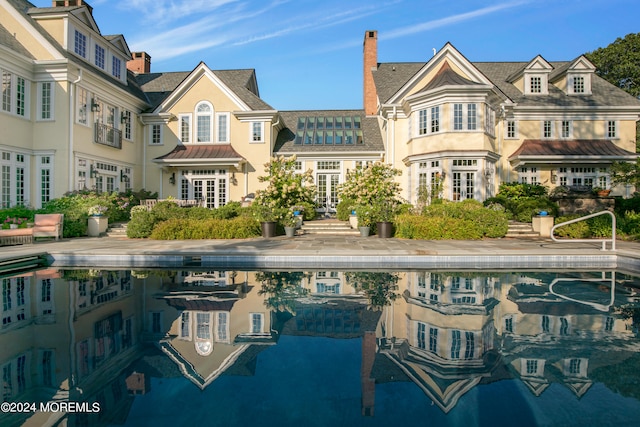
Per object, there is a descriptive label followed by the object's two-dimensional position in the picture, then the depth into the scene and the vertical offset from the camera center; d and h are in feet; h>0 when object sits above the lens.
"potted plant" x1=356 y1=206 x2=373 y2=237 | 48.52 -0.40
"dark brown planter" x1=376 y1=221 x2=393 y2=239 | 47.44 -1.54
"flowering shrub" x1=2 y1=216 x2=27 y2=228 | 45.07 -0.37
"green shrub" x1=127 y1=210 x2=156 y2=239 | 48.01 -1.08
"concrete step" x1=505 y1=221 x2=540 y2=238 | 50.34 -1.99
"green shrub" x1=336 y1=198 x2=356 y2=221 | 60.80 +1.38
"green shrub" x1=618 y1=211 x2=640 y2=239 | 46.42 -1.13
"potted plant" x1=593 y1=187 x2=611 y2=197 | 58.97 +3.69
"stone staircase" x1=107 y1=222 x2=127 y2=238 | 51.95 -1.73
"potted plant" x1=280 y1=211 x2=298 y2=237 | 49.01 -0.78
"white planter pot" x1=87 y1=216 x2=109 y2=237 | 51.47 -1.13
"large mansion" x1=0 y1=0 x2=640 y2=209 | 55.06 +17.23
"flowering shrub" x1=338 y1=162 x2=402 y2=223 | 49.17 +3.86
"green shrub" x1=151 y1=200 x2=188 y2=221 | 50.44 +0.90
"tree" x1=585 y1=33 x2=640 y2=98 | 118.52 +50.08
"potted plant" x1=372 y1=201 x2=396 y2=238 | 47.52 -0.02
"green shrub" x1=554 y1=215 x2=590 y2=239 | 47.29 -1.78
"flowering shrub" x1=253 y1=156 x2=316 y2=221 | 49.88 +3.60
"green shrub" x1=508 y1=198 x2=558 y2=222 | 53.78 +1.27
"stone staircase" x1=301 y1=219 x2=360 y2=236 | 52.95 -1.71
